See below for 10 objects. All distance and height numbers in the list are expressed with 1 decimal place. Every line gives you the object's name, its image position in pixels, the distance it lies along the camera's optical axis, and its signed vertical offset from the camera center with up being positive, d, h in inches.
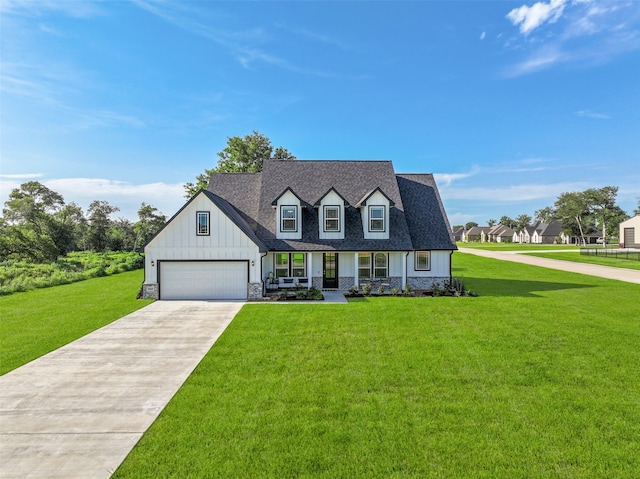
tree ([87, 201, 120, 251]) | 2268.7 +92.6
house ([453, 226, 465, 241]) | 5312.0 +72.1
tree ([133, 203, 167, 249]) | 2391.7 +159.8
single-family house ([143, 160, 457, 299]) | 654.5 +12.8
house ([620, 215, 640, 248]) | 2234.3 +21.7
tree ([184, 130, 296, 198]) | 1476.4 +405.6
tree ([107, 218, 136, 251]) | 2298.2 +12.2
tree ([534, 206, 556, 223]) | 4115.4 +314.7
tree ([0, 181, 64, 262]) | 1326.3 +49.7
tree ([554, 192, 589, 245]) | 3221.0 +261.2
